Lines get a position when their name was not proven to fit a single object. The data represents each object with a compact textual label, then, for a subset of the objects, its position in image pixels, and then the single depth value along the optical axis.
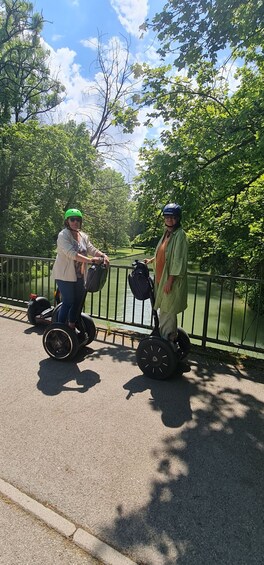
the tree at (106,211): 22.70
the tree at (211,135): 3.94
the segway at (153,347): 3.50
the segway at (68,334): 3.79
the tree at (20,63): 18.52
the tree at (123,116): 5.68
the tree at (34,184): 15.64
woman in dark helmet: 3.39
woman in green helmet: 3.77
